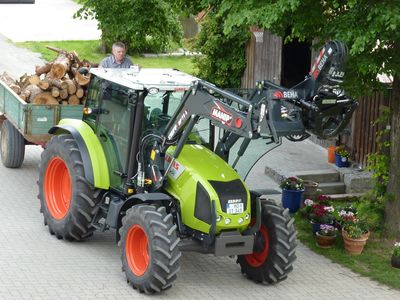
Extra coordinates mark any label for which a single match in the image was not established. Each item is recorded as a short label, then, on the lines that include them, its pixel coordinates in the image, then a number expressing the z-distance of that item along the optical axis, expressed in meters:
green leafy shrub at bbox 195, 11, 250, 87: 22.12
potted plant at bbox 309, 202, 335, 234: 13.75
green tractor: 10.66
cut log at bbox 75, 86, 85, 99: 15.55
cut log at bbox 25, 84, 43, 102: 15.42
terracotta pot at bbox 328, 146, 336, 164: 17.69
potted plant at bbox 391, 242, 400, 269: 12.79
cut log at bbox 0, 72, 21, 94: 16.09
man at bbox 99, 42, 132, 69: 14.45
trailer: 14.86
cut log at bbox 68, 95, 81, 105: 15.49
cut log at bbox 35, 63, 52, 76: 16.34
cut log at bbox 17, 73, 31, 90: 16.28
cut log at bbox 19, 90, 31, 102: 15.53
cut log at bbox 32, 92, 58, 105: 15.33
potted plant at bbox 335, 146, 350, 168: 17.31
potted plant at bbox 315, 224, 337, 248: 13.45
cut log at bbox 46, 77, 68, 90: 15.43
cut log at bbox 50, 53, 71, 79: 15.93
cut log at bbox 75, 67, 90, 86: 15.60
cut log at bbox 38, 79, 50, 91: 15.36
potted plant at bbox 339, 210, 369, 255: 13.23
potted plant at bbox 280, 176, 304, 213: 14.84
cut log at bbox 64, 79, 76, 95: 15.49
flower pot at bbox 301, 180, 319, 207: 15.39
